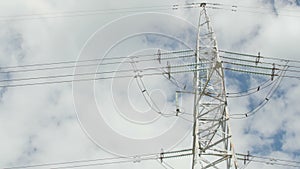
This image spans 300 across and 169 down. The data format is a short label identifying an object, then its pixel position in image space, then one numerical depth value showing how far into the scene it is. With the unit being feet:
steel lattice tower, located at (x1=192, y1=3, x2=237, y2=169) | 67.87
